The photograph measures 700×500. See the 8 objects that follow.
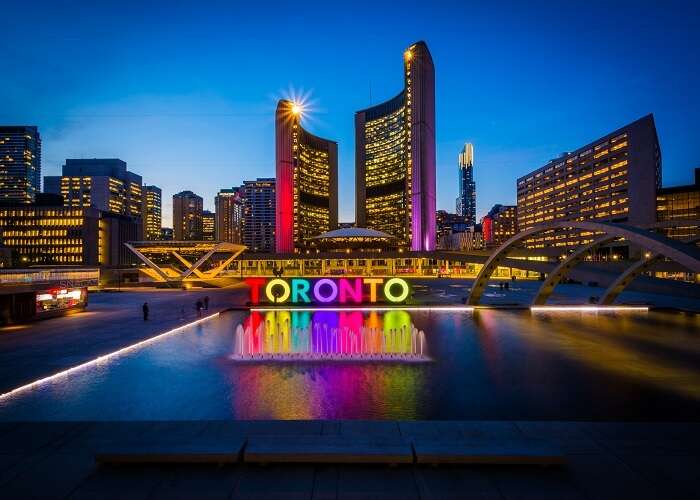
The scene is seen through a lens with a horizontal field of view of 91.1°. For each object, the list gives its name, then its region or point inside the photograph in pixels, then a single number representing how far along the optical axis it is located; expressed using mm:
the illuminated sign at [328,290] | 28984
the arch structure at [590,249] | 14375
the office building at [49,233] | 114625
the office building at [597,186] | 85000
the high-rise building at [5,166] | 199250
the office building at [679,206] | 85750
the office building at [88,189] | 187925
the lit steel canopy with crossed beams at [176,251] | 56469
